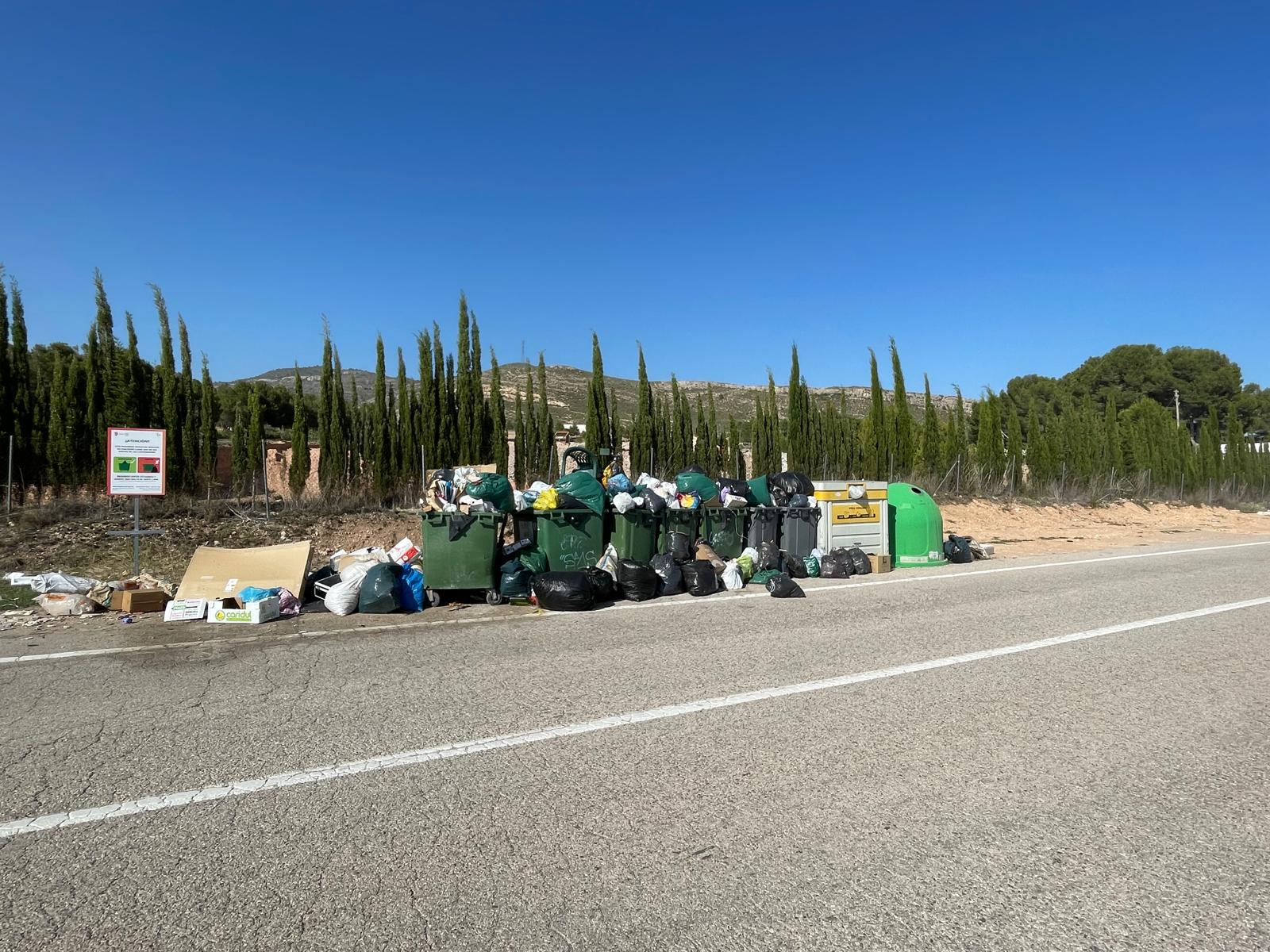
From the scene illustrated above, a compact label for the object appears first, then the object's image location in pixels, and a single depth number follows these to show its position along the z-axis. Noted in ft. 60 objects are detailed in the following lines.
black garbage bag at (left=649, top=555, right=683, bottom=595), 32.86
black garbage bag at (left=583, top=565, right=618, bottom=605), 30.14
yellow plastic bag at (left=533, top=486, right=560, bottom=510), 34.01
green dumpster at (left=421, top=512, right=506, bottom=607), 30.91
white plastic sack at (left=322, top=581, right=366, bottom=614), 28.32
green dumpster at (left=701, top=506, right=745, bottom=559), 39.24
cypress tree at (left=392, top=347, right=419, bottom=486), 59.72
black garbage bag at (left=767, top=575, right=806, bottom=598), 32.07
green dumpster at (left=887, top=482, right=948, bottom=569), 42.70
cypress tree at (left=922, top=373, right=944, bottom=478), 98.68
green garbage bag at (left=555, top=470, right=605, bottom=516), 34.83
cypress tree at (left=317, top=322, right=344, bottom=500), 56.54
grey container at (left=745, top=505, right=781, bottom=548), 40.65
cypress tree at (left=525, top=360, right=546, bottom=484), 70.49
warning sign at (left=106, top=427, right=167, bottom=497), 33.91
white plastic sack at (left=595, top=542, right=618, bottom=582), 33.86
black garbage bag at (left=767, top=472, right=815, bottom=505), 41.83
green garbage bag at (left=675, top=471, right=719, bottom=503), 39.75
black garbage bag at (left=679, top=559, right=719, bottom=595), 32.83
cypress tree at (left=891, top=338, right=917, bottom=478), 98.68
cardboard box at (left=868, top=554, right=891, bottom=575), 40.78
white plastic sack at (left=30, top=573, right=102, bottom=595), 31.04
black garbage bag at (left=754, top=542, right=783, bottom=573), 37.40
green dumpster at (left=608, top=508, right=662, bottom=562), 35.91
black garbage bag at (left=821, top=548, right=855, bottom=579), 38.81
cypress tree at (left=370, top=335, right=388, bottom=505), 58.59
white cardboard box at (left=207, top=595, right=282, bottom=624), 26.53
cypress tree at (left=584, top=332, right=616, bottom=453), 73.31
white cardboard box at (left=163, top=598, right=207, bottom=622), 27.14
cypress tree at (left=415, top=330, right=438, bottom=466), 61.05
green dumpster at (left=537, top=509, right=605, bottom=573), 33.68
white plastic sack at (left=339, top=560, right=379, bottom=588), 29.35
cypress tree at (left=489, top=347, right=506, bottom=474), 64.28
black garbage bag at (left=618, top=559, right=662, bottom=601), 31.19
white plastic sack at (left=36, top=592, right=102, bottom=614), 27.73
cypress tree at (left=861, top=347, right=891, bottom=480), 96.89
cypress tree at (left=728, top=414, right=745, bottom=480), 90.27
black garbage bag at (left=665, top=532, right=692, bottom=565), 36.70
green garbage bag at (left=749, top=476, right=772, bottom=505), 41.98
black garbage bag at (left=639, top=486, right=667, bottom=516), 36.68
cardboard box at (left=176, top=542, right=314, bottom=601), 28.89
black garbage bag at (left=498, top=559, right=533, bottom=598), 31.12
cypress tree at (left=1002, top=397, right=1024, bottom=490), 104.63
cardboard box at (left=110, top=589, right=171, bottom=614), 28.02
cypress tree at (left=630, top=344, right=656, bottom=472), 80.33
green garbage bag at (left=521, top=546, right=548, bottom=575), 32.12
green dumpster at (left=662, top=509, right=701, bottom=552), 37.50
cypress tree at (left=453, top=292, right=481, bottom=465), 63.05
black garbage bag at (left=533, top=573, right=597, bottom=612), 29.04
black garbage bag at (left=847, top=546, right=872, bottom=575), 39.70
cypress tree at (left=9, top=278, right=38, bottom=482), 47.67
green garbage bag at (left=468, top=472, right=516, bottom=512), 32.27
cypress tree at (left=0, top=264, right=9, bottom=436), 47.14
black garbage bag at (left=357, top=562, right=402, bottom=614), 28.60
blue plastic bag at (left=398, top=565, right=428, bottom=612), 29.60
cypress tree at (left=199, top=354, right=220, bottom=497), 52.54
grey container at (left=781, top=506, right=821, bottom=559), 40.83
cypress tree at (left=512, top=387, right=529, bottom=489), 69.67
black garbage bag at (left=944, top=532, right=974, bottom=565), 45.34
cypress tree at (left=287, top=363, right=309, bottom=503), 55.57
